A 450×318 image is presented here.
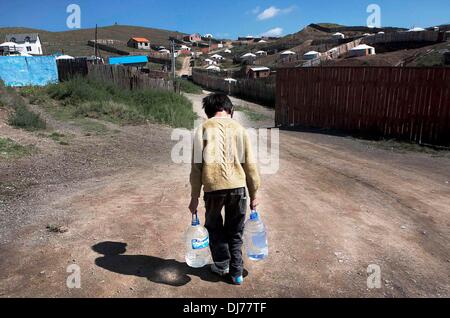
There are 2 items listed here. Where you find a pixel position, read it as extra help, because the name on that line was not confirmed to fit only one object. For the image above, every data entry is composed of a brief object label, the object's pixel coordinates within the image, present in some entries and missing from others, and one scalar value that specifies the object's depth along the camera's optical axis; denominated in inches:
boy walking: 122.3
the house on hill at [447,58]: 1202.0
